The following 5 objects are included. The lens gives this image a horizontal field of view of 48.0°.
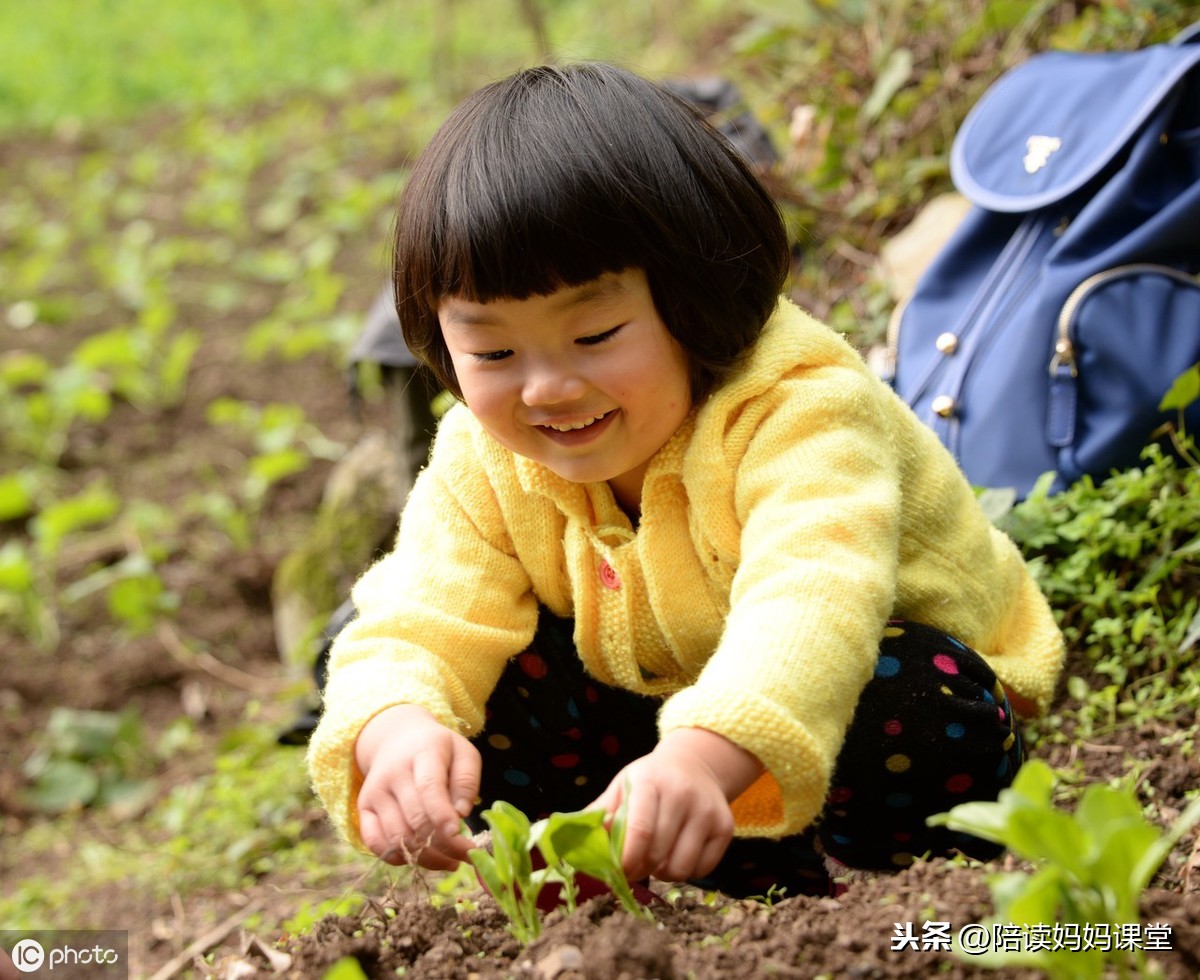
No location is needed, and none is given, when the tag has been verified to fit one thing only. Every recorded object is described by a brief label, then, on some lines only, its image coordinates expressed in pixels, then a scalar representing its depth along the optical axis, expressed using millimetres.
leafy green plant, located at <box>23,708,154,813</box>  2971
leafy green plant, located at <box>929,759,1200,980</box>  908
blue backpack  2139
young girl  1239
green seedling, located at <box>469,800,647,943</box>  1110
